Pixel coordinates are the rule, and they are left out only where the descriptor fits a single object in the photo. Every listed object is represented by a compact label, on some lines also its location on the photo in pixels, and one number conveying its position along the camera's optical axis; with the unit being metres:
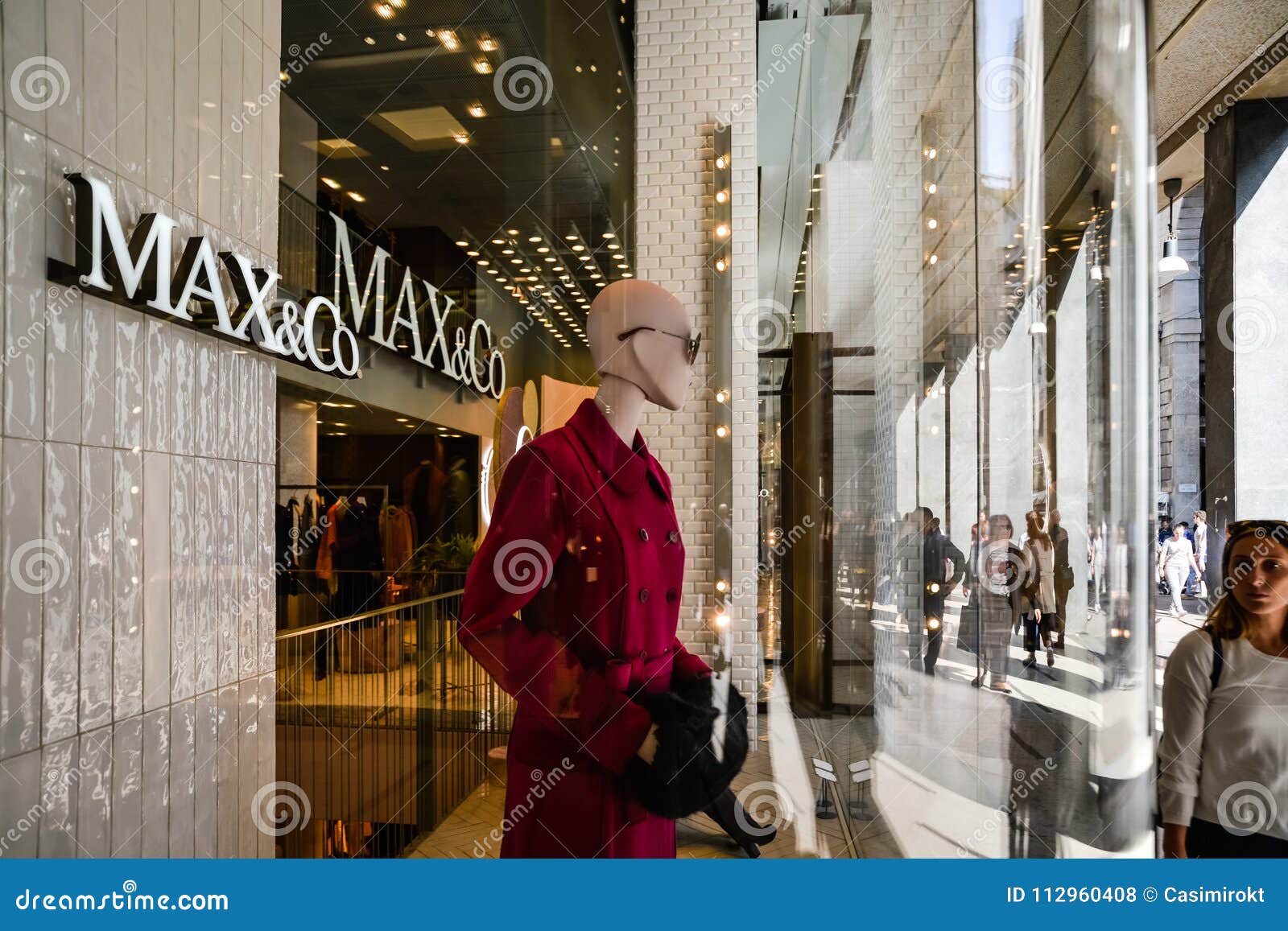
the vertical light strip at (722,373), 2.54
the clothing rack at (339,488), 2.79
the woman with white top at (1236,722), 1.65
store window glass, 2.01
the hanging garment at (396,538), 2.88
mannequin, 1.43
